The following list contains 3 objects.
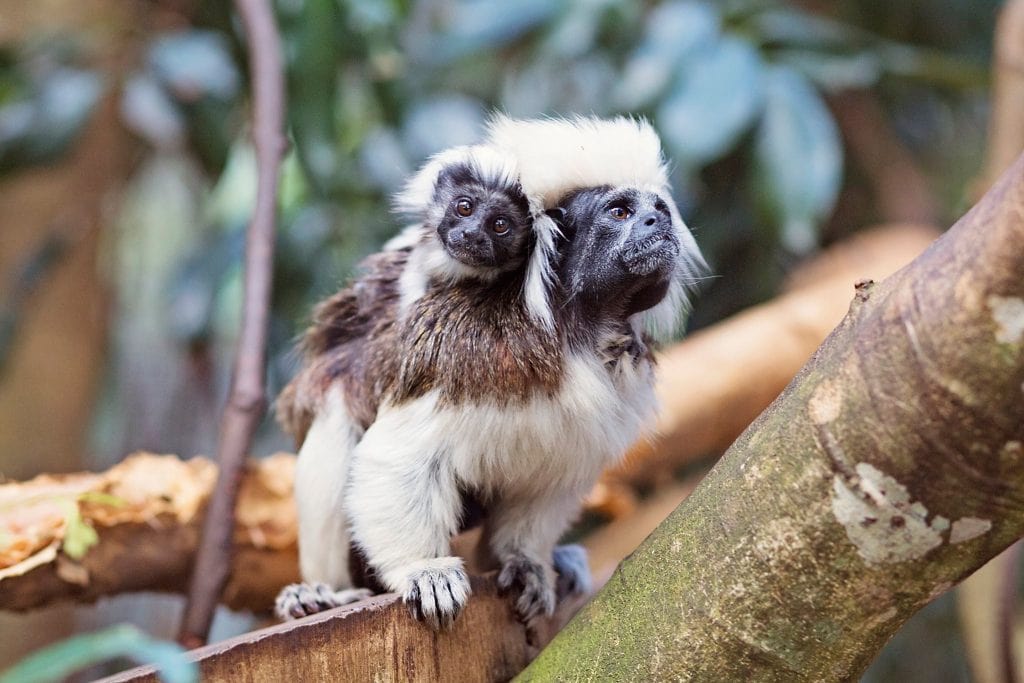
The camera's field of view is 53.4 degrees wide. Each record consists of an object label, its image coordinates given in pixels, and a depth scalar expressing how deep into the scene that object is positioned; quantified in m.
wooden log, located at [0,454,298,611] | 2.06
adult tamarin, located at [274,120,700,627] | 1.74
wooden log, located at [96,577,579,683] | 1.43
